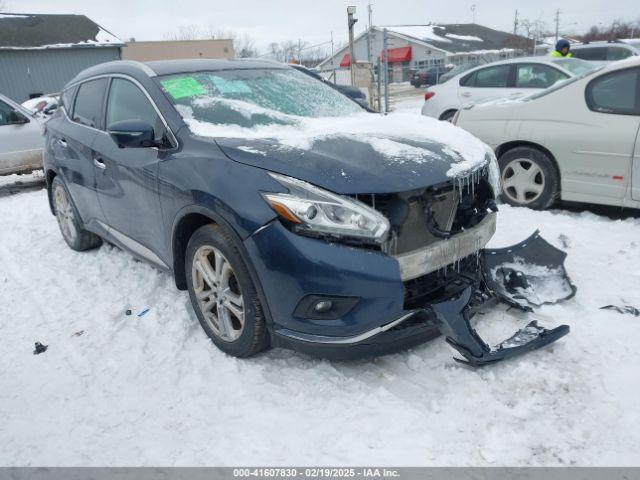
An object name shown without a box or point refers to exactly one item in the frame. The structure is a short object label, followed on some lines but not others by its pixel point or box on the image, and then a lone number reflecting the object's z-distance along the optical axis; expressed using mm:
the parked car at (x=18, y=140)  8336
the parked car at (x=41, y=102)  14305
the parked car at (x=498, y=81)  8656
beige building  36094
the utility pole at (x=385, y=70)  12214
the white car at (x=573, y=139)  4492
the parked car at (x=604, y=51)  13367
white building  45375
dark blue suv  2377
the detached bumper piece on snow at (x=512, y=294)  2553
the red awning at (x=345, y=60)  46044
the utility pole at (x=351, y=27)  11172
